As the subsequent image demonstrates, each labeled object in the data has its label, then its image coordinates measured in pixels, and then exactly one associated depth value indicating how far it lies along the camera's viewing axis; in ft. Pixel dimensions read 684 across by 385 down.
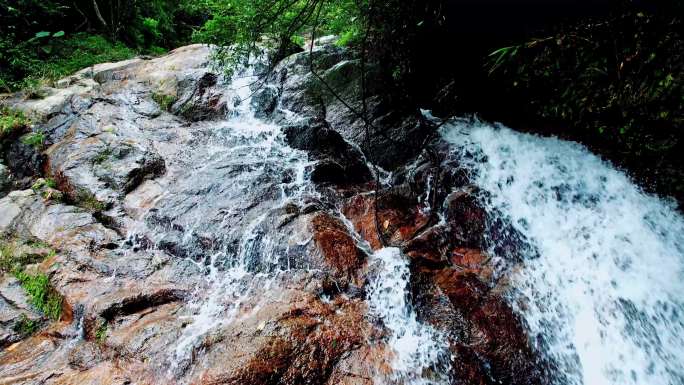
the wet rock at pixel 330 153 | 19.80
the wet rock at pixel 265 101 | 26.13
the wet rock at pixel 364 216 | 16.39
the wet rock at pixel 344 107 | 21.98
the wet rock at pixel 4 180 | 19.72
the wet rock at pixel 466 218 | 16.66
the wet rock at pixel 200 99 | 26.11
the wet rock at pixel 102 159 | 18.44
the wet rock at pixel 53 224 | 15.71
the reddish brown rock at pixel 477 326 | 11.96
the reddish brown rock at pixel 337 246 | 14.30
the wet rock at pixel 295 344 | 10.48
